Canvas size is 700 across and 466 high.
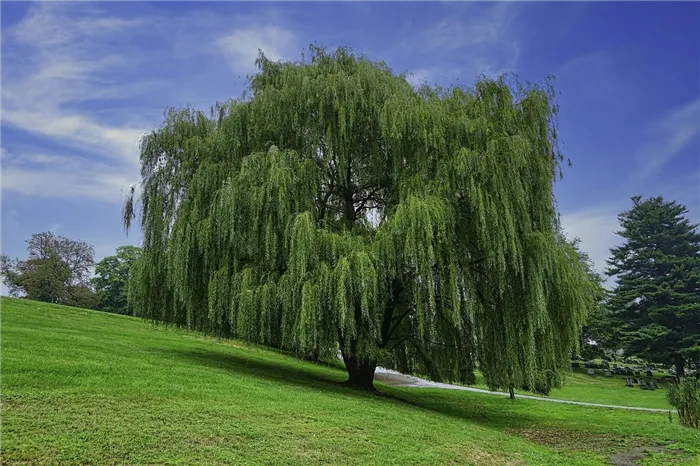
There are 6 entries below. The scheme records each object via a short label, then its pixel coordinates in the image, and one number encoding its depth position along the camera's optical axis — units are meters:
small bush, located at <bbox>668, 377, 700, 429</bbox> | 13.74
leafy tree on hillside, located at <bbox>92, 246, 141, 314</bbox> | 53.94
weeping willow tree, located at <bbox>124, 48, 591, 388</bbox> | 12.02
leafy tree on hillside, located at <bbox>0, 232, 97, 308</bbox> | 46.72
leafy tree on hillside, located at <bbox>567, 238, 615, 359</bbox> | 44.00
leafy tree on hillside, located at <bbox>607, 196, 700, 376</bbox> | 38.19
